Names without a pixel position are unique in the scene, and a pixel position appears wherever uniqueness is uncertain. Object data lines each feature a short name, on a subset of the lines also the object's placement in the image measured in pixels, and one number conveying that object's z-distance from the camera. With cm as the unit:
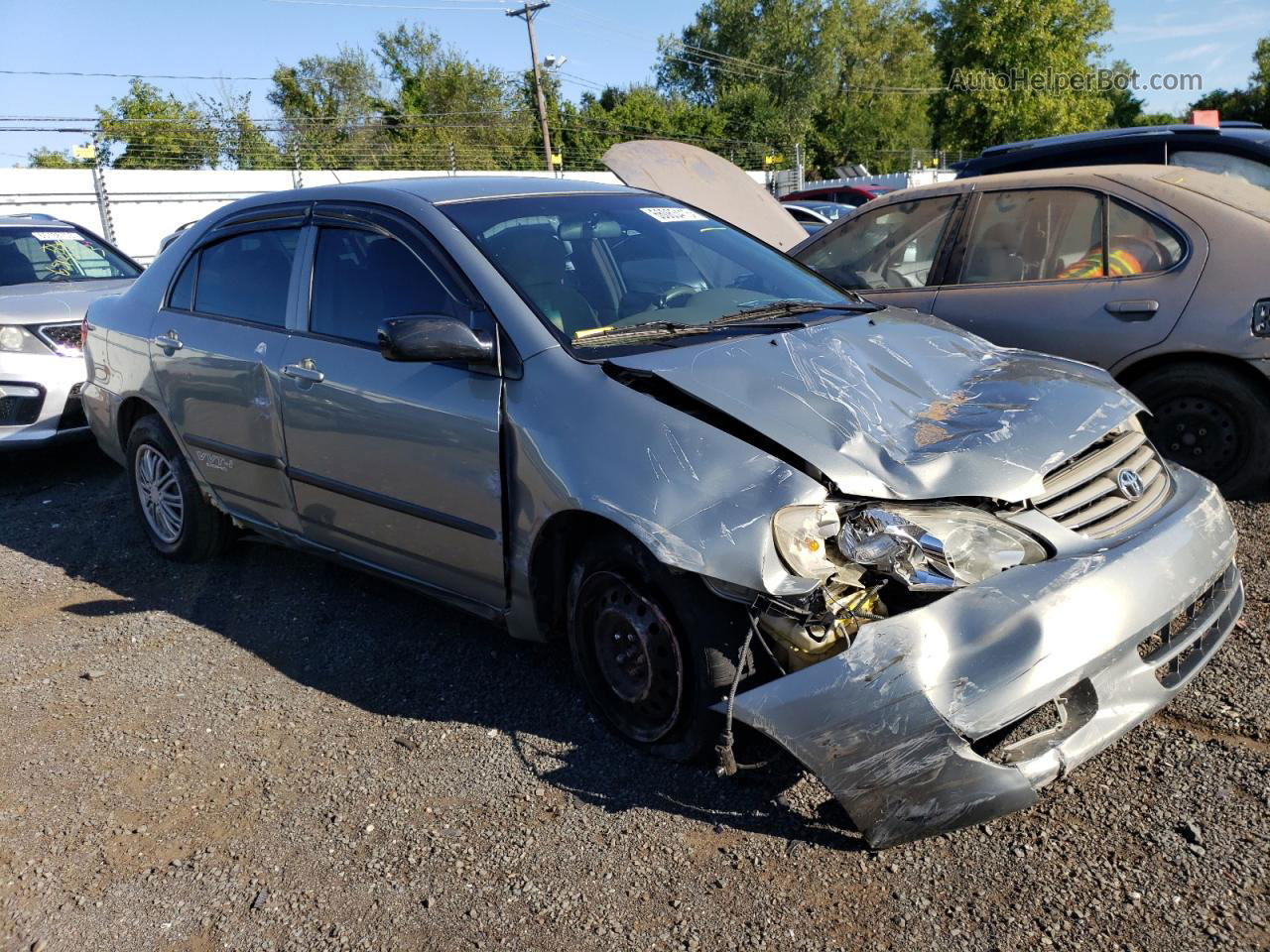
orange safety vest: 486
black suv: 695
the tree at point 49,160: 4166
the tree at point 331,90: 5712
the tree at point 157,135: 2891
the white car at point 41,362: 659
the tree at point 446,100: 5144
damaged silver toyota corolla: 242
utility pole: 3934
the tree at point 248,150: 3309
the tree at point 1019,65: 3678
